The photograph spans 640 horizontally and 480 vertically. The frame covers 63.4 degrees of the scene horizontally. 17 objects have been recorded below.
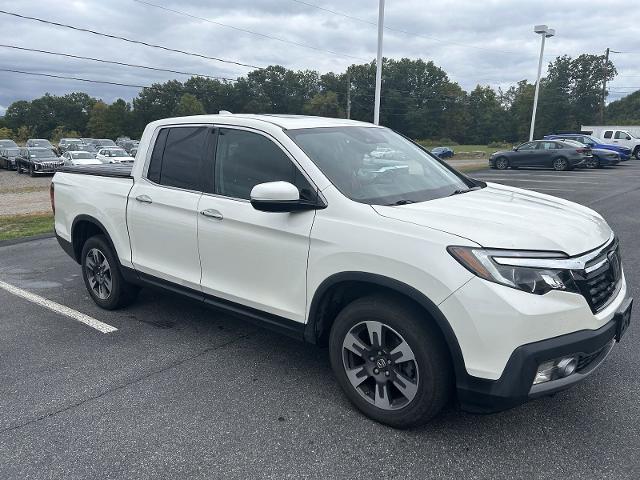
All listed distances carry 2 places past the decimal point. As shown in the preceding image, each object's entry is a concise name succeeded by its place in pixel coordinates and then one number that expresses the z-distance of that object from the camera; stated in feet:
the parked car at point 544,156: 74.69
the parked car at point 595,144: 85.47
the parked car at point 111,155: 93.65
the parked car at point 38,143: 147.33
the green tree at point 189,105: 251.07
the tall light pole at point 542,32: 98.48
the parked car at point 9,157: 105.50
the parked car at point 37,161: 92.89
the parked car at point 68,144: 145.67
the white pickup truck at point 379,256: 8.43
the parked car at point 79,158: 89.25
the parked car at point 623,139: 103.24
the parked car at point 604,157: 80.94
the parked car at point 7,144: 119.61
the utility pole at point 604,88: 194.33
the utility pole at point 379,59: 62.54
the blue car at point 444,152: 132.71
